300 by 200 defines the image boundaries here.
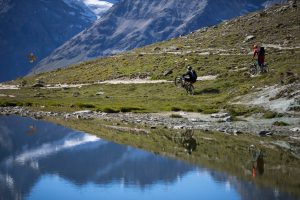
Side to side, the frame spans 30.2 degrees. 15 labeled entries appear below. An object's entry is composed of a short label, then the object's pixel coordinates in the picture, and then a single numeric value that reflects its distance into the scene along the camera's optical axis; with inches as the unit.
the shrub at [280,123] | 1576.0
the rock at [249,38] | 4315.9
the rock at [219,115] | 1809.8
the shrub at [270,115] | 1686.8
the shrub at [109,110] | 2225.3
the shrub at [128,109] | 2215.8
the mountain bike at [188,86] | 2642.7
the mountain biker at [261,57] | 2652.6
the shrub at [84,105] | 2454.1
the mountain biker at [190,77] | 2642.7
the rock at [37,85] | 4183.3
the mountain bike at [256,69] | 2659.9
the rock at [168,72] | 3462.6
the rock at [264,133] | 1484.5
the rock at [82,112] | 2217.0
